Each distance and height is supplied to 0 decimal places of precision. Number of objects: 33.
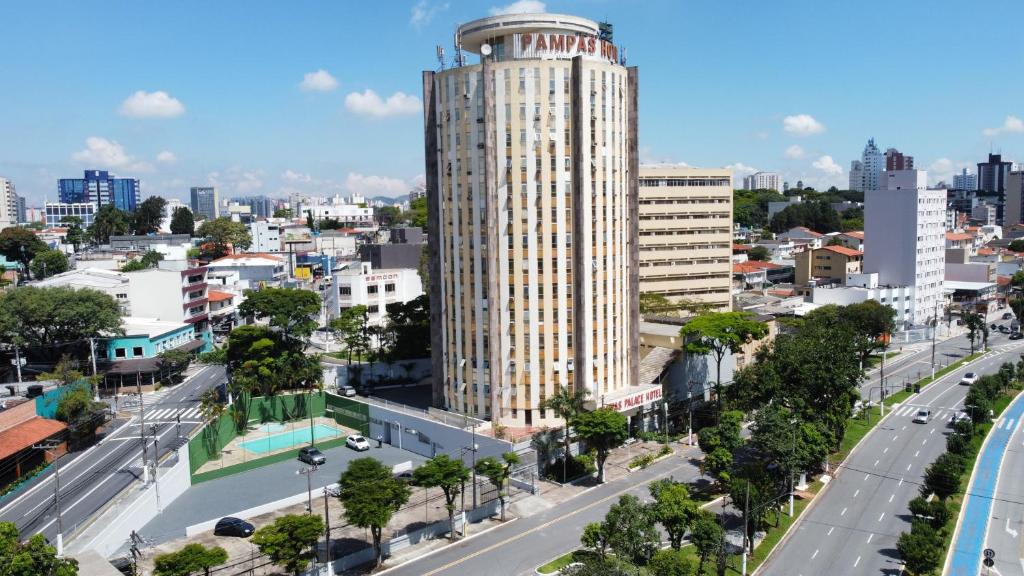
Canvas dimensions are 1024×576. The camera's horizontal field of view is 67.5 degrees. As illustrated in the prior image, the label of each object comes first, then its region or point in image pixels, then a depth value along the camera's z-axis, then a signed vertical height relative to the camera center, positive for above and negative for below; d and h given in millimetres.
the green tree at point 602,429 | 59312 -15349
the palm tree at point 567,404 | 63534 -14824
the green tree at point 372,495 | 45625 -15747
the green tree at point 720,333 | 73188 -10088
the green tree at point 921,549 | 45781 -19496
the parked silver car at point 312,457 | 67175 -19636
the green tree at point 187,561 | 39156 -16760
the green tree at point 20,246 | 157375 -1224
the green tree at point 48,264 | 144875 -4692
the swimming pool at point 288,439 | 73219 -19995
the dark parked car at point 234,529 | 52000 -19863
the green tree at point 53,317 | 88000 -9126
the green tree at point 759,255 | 189625 -6647
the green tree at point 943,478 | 57812 -19221
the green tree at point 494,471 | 53156 -16623
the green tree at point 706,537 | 45781 -18450
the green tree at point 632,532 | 42438 -16987
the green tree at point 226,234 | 186625 +613
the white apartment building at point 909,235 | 136125 -1726
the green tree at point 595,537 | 44219 -17776
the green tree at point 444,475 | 49750 -15772
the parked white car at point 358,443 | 72188 -19691
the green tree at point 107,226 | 192750 +3123
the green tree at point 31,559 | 34656 -14673
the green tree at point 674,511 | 47188 -17361
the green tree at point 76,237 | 186625 +465
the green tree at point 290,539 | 42125 -16808
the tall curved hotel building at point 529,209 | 68312 +2055
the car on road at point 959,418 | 78925 -20724
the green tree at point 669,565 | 39844 -17564
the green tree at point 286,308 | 87188 -8343
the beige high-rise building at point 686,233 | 112750 -589
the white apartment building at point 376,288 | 116812 -8446
